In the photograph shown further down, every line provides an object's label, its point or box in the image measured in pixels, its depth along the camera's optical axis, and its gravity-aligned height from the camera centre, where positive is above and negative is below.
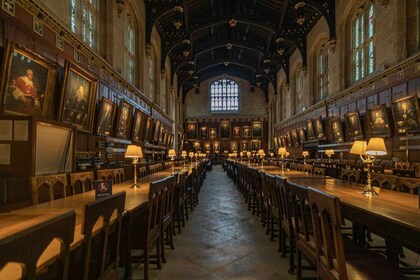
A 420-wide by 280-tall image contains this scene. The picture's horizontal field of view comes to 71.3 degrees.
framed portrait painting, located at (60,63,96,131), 5.79 +1.09
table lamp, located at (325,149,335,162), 12.08 +0.05
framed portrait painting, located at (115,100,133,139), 9.20 +0.98
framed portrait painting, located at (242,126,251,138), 29.77 +1.99
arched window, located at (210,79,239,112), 30.61 +5.86
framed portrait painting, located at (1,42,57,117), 4.20 +1.04
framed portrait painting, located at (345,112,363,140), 10.74 +1.04
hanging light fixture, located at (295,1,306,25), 12.14 +6.16
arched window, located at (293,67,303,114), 19.23 +4.22
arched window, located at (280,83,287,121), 23.42 +4.18
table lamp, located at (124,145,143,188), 4.09 -0.03
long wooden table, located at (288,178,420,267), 1.78 -0.42
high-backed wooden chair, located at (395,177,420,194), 3.22 -0.34
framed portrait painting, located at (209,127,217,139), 29.89 +1.84
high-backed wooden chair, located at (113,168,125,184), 4.91 -0.45
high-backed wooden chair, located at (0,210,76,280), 0.83 -0.31
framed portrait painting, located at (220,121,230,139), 29.77 +2.16
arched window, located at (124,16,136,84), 11.24 +3.99
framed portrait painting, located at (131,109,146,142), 10.87 +0.90
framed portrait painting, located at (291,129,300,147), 18.48 +0.93
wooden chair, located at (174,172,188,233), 4.86 -0.84
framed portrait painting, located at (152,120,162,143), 14.28 +0.94
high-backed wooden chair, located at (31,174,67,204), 2.85 -0.42
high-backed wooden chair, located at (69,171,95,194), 3.56 -0.43
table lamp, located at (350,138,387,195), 3.05 +0.04
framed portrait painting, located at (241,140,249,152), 29.77 +0.67
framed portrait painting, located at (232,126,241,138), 29.80 +2.08
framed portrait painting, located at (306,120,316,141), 15.36 +1.22
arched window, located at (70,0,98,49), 7.17 +3.42
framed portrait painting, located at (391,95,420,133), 7.72 +1.13
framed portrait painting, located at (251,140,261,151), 29.70 +0.70
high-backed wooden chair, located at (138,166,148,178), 6.70 -0.52
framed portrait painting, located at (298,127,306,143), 17.23 +1.11
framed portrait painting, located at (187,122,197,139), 30.02 +2.11
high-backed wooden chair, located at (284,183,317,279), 2.39 -0.76
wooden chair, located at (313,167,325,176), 6.12 -0.38
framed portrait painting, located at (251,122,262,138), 29.77 +2.32
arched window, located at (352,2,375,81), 10.73 +4.36
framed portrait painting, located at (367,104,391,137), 9.06 +1.08
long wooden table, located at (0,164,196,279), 1.20 -0.48
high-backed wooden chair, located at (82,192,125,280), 1.48 -0.51
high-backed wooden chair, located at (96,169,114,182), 4.26 -0.38
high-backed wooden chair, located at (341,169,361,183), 4.67 -0.35
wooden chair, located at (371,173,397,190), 3.63 -0.33
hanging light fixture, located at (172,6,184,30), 12.22 +6.43
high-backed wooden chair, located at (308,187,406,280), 1.78 -0.75
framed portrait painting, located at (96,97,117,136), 7.68 +0.87
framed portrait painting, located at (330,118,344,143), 12.27 +1.00
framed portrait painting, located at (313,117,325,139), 14.32 +1.24
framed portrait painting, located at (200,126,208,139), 29.95 +1.82
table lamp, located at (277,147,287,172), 7.51 +0.03
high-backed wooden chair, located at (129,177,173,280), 2.84 -0.82
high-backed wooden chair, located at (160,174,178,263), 3.43 -0.81
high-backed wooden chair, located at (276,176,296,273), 3.05 -0.67
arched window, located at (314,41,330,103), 15.23 +4.34
